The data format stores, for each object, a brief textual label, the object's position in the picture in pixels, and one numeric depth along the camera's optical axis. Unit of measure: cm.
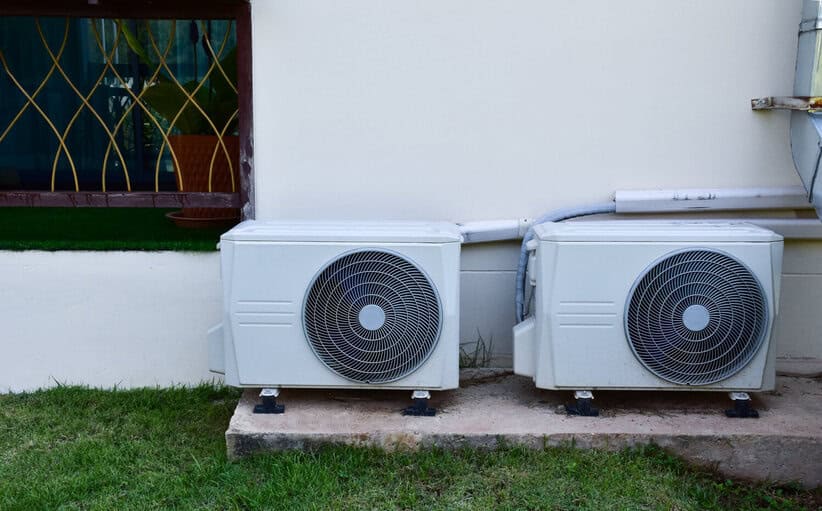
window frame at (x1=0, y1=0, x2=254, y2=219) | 327
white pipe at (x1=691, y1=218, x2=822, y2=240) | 323
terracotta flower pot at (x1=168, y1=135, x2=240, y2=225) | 371
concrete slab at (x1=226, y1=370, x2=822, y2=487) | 272
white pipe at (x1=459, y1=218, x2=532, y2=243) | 326
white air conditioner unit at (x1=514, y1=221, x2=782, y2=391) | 276
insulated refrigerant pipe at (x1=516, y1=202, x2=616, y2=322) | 319
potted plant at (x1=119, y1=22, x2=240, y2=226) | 369
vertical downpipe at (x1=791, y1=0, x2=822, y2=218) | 296
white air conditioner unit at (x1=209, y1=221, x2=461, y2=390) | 278
